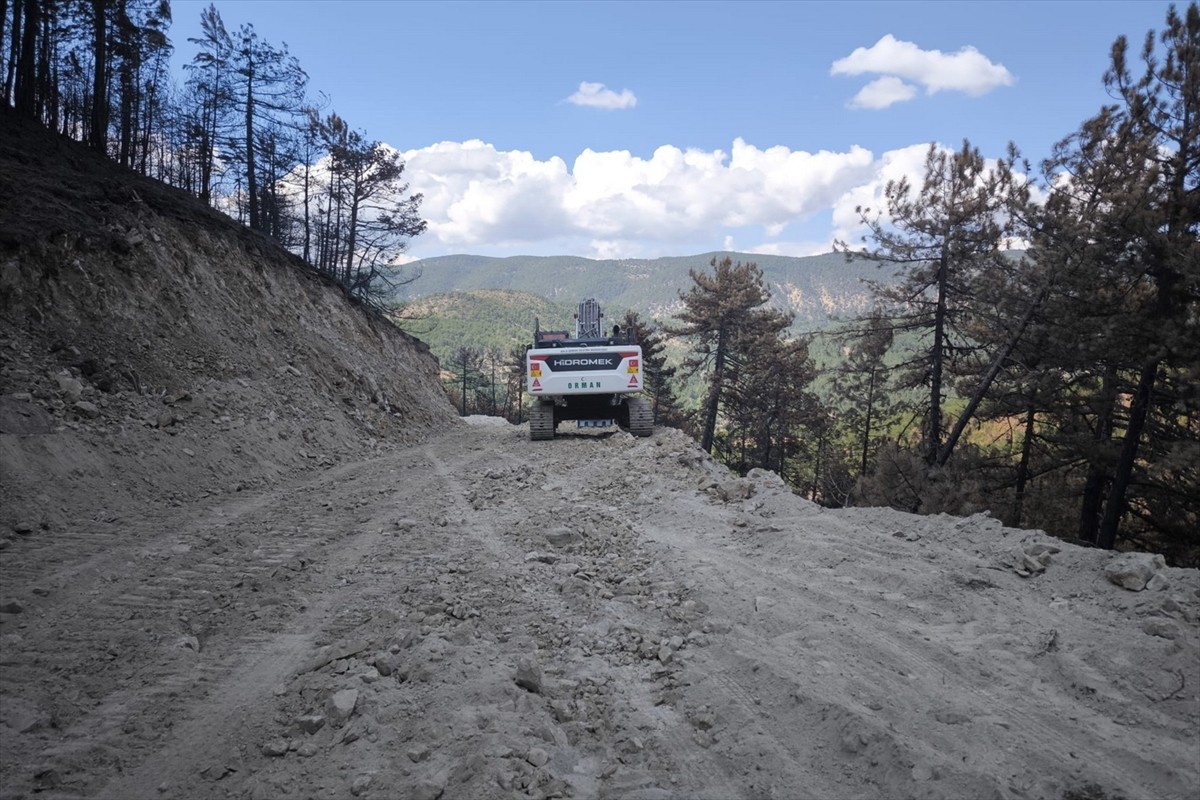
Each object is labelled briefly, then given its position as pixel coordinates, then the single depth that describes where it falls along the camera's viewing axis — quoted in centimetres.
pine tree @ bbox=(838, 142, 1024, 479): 1416
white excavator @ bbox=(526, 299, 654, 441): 1446
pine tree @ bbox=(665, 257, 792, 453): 2753
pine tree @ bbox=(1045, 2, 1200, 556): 867
